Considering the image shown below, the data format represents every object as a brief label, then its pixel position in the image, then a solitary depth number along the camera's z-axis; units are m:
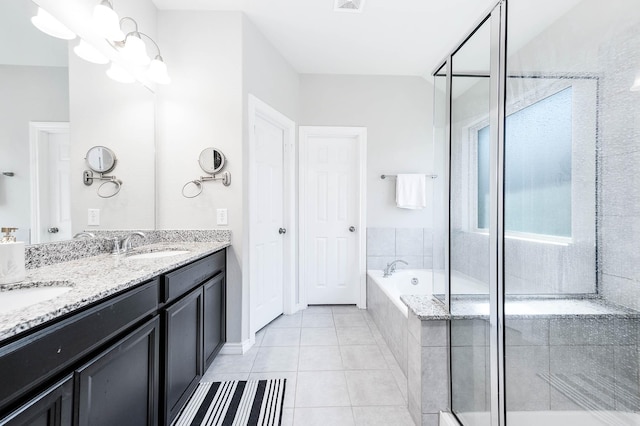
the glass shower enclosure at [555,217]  0.74
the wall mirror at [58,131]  1.05
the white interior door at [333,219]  2.99
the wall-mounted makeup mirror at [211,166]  2.02
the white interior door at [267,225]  2.31
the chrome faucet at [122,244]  1.54
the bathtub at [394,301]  1.81
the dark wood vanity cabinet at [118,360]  0.60
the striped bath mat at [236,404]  1.38
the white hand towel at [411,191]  2.93
